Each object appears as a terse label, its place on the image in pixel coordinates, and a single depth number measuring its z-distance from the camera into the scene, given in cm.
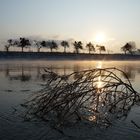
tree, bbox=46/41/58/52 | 6552
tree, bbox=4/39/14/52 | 6093
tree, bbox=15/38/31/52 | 6305
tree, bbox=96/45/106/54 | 6989
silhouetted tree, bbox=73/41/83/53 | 6805
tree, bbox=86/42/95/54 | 7031
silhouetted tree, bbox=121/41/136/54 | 6989
